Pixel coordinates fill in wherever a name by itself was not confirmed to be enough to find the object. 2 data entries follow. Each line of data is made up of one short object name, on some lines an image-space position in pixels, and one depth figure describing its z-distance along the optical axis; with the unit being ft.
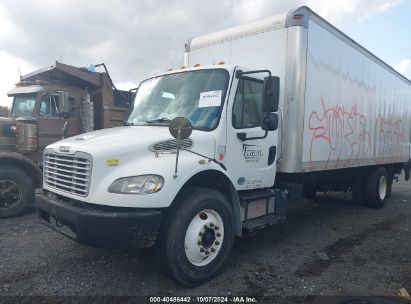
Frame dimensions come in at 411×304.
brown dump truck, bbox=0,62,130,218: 21.26
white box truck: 11.14
